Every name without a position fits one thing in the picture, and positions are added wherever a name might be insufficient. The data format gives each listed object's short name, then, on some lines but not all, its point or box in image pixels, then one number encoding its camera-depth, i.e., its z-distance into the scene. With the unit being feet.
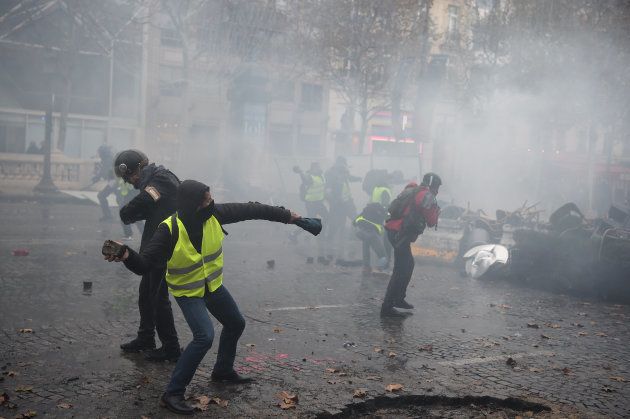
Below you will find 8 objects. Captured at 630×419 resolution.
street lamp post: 67.62
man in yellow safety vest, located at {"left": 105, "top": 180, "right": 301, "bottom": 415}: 14.56
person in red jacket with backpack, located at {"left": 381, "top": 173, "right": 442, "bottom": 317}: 26.61
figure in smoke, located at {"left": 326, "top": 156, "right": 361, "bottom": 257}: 50.34
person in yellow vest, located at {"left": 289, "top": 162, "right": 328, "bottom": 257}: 50.31
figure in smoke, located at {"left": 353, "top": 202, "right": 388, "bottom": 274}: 38.88
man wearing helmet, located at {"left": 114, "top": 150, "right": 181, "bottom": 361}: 18.13
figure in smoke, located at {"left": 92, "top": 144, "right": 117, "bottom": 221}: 50.66
